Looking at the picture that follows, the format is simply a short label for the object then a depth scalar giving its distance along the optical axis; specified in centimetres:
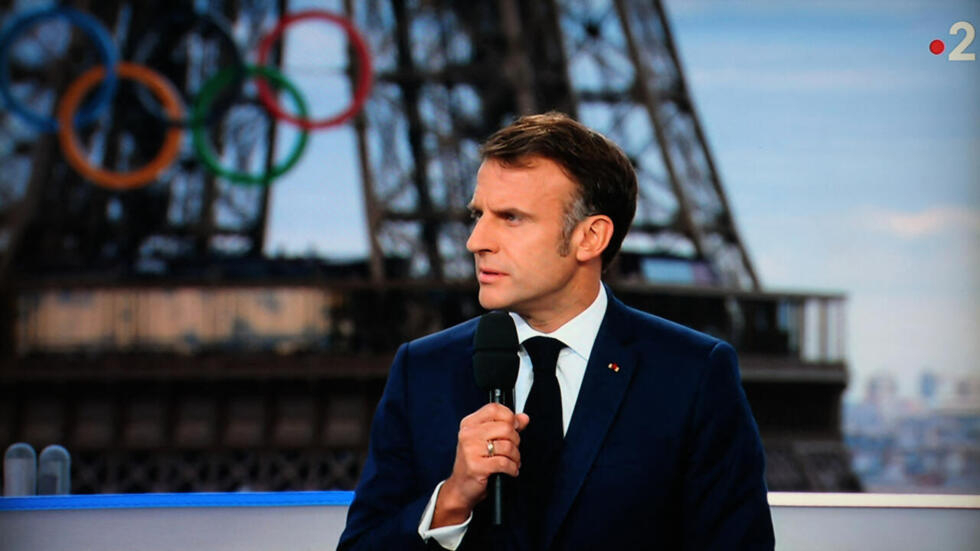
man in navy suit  576
